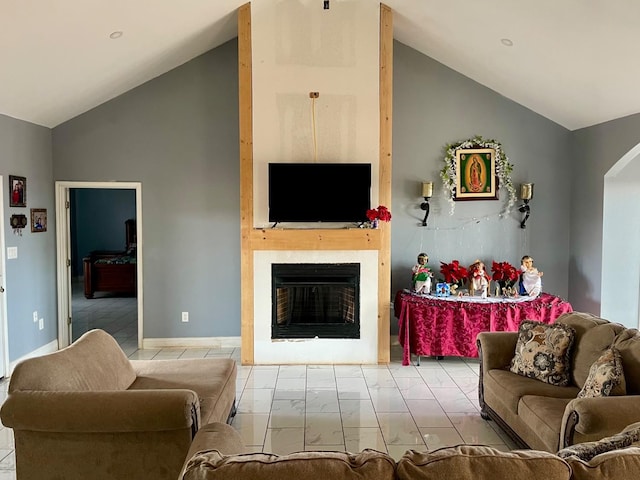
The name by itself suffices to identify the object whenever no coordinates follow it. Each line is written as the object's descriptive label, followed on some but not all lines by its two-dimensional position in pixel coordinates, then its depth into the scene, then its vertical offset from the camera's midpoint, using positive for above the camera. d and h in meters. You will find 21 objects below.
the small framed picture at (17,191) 5.12 +0.34
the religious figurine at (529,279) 5.62 -0.56
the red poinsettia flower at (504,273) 5.71 -0.49
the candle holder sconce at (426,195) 6.00 +0.37
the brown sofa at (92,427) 2.59 -1.00
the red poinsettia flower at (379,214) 5.34 +0.13
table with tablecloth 5.32 -0.93
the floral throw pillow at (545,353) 3.48 -0.85
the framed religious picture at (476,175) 6.12 +0.61
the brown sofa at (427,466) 1.49 -0.69
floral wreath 6.11 +0.73
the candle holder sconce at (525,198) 6.05 +0.34
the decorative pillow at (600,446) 1.69 -0.72
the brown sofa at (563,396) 2.62 -0.99
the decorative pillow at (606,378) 2.86 -0.83
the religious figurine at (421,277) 5.69 -0.54
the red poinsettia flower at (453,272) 5.78 -0.49
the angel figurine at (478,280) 5.67 -0.57
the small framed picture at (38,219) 5.57 +0.07
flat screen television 5.41 +0.37
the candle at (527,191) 6.04 +0.42
